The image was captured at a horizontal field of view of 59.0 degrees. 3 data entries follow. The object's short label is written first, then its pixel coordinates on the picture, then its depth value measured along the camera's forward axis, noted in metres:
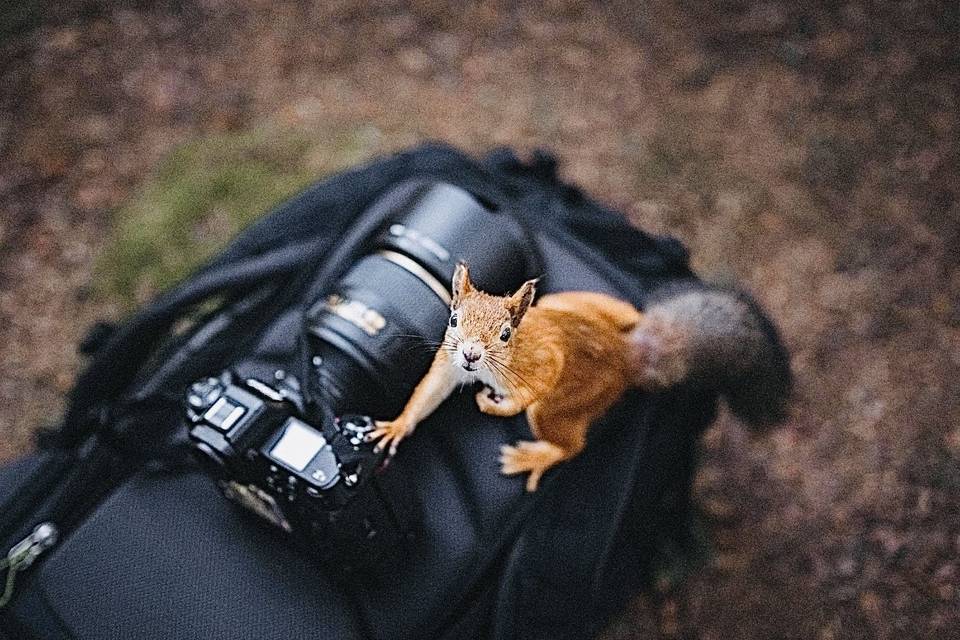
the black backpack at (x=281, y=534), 1.12
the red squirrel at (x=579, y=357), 0.71
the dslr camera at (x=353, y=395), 0.94
